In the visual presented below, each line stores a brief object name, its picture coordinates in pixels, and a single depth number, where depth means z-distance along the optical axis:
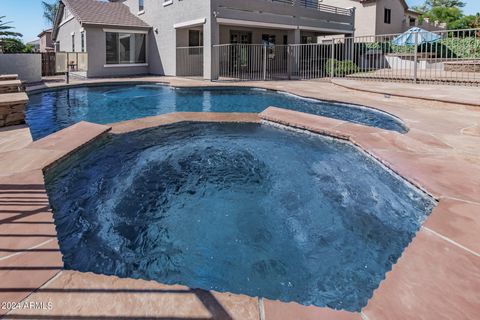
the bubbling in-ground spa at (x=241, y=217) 2.58
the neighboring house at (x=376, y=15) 29.17
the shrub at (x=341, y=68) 18.56
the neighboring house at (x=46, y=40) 39.43
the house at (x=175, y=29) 16.36
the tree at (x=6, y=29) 19.11
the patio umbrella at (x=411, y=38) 19.03
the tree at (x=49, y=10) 46.14
